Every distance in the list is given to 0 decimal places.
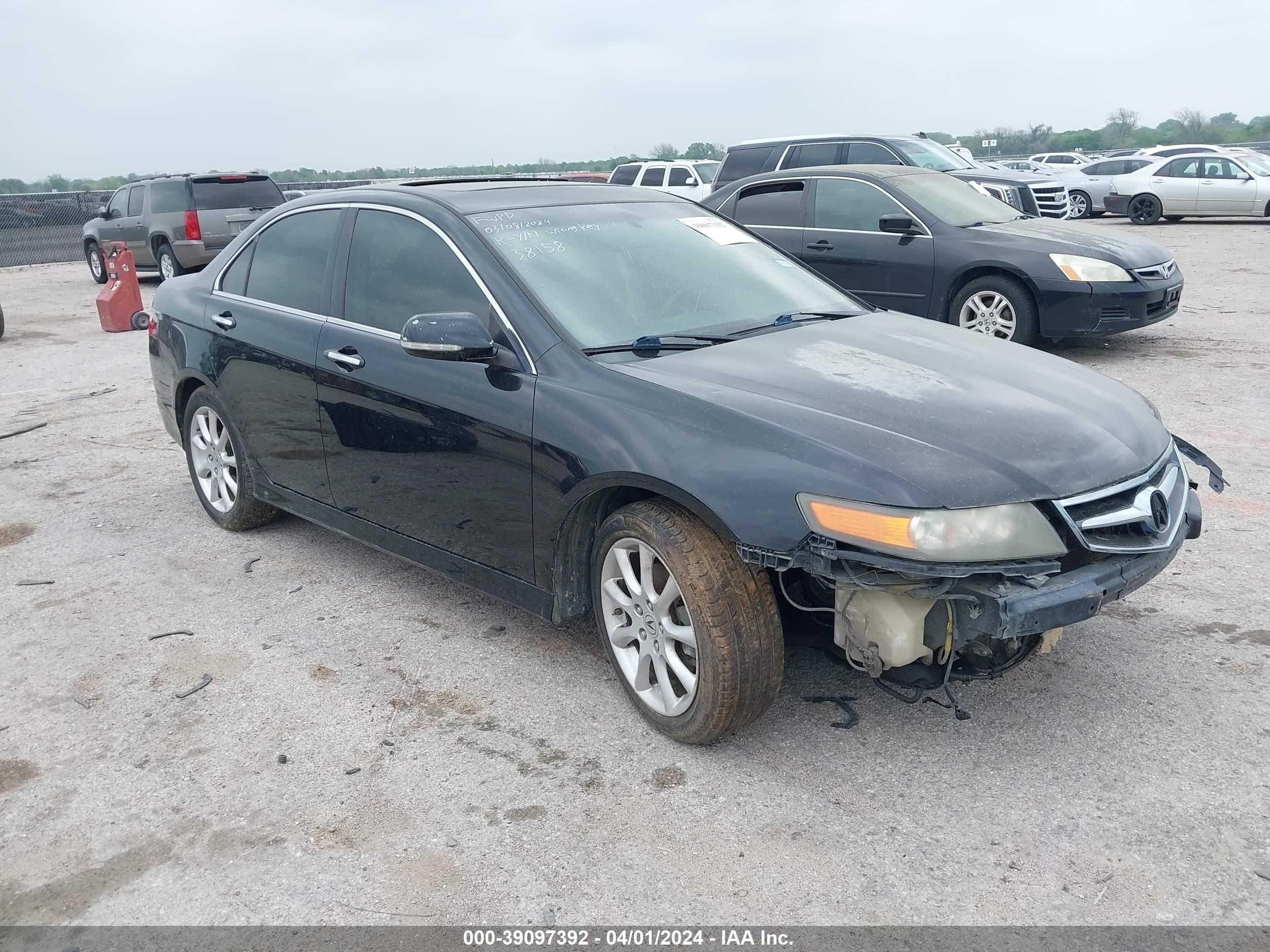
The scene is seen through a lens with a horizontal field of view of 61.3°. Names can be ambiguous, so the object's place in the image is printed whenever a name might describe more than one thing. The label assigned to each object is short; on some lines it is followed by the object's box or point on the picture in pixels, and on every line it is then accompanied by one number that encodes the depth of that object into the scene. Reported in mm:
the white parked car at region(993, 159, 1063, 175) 29030
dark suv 13539
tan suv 16109
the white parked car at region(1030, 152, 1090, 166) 36969
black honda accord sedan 8484
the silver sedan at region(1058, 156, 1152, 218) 24797
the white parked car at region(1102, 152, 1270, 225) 22672
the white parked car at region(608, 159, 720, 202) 21469
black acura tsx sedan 2877
